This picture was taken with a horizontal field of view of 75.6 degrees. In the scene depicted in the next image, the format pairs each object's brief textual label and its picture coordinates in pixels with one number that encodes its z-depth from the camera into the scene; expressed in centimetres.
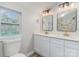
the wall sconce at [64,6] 130
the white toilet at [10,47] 88
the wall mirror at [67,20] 123
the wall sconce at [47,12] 160
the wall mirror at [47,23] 157
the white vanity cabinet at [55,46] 94
